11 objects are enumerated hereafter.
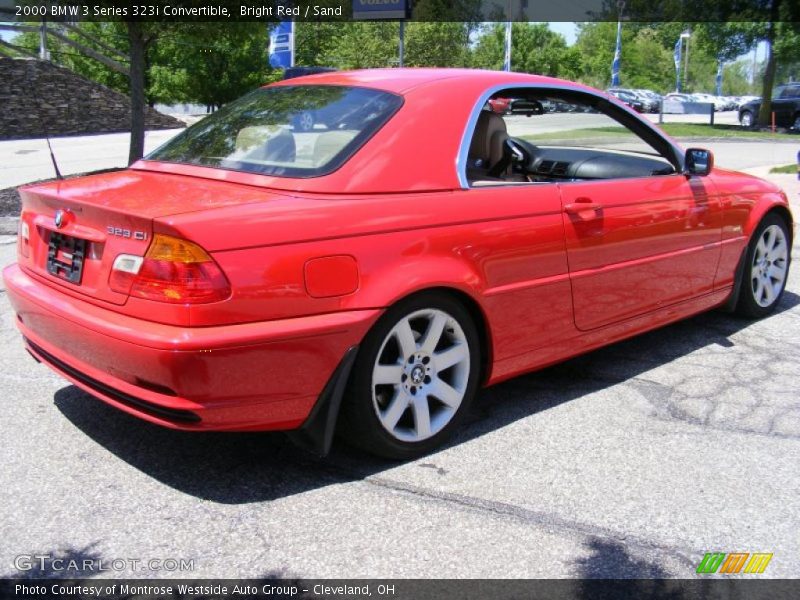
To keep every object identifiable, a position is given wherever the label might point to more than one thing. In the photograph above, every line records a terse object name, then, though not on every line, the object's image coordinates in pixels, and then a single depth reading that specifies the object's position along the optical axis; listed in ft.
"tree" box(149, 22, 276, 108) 123.34
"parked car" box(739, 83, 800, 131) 105.29
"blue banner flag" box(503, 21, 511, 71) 127.15
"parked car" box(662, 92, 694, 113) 177.58
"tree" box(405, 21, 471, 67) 162.40
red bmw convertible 9.34
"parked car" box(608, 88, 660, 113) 168.08
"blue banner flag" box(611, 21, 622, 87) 151.36
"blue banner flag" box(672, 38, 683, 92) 159.84
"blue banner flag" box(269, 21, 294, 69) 71.20
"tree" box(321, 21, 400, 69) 158.10
